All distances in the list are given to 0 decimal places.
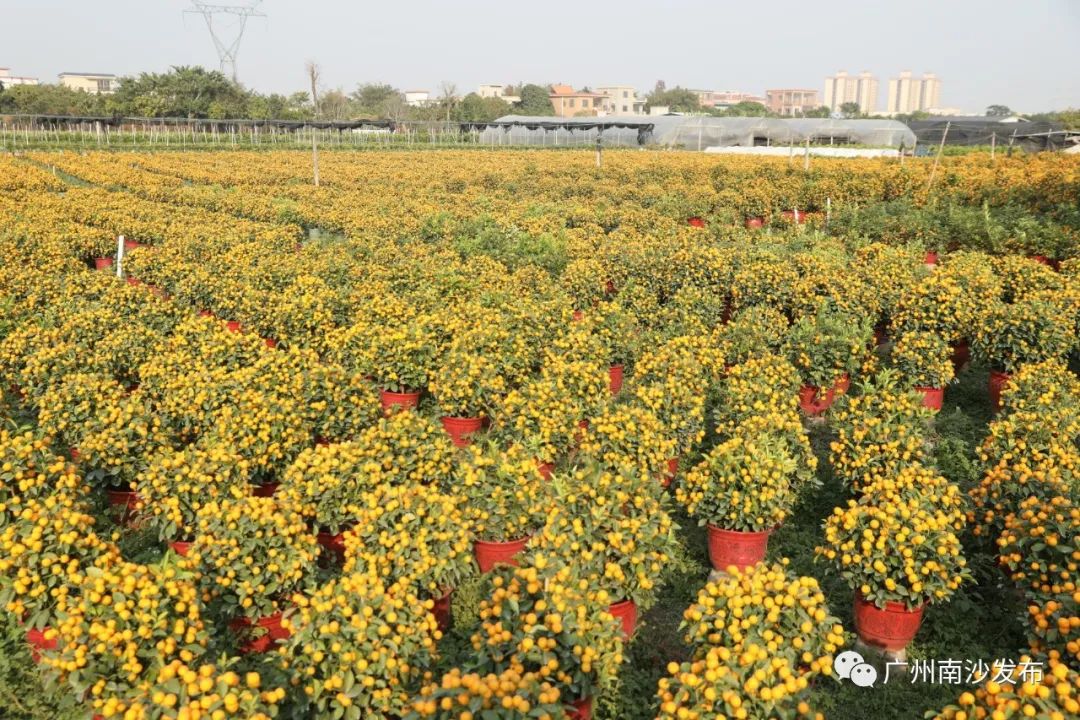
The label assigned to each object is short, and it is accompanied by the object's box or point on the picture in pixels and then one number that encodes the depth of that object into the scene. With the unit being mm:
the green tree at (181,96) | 63750
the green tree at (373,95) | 113875
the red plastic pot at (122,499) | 6645
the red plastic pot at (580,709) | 3971
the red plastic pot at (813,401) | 8688
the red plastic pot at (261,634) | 4871
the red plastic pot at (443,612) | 5047
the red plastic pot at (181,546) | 5762
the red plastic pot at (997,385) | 8616
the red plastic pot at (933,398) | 8422
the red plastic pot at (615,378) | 9255
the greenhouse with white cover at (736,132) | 49094
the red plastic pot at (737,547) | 5730
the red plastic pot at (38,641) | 4762
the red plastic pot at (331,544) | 5782
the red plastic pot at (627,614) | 4841
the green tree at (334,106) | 83619
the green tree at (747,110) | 89062
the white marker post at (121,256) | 13266
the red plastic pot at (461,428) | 7699
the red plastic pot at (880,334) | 10539
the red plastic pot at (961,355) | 9688
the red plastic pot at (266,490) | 6609
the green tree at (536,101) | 101688
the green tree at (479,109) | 79062
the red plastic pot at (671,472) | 6730
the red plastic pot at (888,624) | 4957
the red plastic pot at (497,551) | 5488
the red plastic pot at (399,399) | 8398
